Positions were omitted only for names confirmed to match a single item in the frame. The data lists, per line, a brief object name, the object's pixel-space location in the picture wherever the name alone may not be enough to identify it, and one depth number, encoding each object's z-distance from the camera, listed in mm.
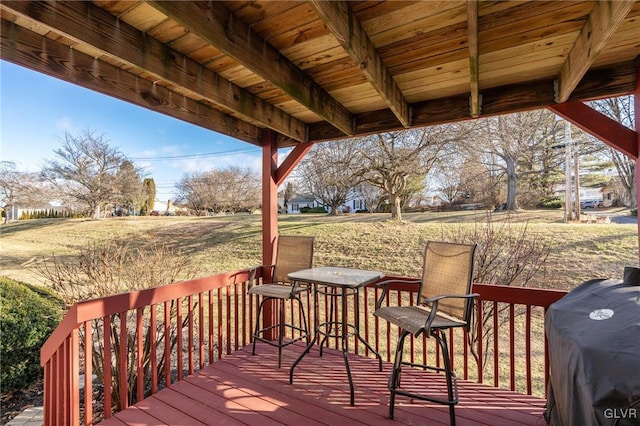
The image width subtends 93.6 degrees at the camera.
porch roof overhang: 1588
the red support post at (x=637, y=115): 2100
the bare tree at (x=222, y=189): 16469
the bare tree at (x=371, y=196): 12344
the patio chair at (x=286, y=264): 3109
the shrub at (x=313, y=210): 16306
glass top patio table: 2388
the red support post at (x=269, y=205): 3650
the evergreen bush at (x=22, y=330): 3295
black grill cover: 1076
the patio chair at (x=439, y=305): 1966
